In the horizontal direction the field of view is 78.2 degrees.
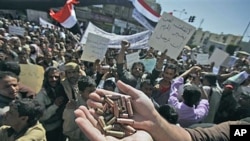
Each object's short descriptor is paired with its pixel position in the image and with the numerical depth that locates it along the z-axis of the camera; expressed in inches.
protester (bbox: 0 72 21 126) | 57.1
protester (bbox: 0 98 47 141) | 46.8
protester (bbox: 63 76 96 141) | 60.1
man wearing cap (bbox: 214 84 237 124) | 71.5
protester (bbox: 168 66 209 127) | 60.9
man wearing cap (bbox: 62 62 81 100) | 67.5
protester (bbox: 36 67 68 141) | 64.8
